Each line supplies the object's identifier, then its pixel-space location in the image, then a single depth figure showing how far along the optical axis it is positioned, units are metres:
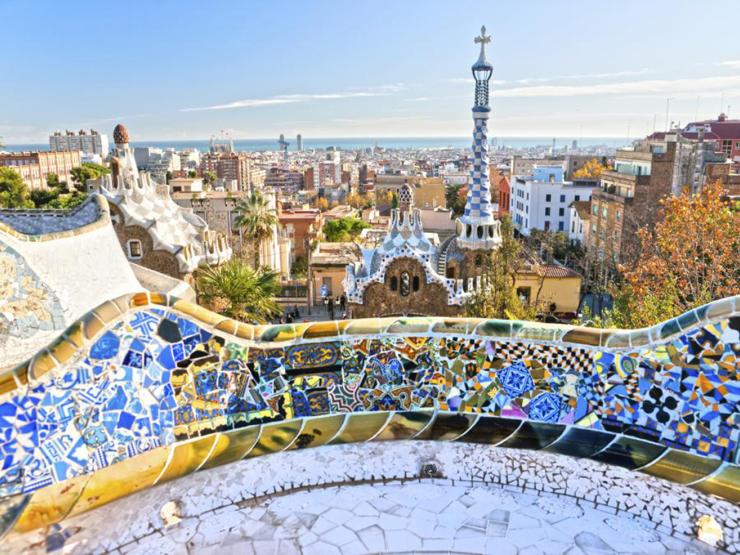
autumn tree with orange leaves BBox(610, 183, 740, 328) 10.33
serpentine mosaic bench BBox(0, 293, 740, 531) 3.36
